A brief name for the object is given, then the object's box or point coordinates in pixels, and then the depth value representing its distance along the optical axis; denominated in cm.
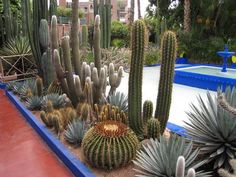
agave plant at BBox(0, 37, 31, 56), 827
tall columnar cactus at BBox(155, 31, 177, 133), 353
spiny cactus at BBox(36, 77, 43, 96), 594
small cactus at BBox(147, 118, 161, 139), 349
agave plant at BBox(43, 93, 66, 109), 522
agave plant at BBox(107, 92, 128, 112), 465
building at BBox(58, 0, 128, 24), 4453
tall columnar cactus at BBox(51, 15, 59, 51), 541
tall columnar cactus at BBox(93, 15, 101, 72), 527
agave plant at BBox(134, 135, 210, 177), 269
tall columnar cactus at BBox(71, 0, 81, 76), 507
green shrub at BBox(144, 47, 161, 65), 1246
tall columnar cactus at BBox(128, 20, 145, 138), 362
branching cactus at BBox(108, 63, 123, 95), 519
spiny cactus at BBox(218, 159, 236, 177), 193
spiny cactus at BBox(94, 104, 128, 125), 407
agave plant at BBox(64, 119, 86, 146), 392
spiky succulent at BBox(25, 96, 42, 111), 567
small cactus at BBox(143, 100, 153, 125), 384
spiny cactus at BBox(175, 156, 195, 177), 220
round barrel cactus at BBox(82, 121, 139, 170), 313
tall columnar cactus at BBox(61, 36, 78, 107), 497
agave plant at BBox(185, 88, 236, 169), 283
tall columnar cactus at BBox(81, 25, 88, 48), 816
